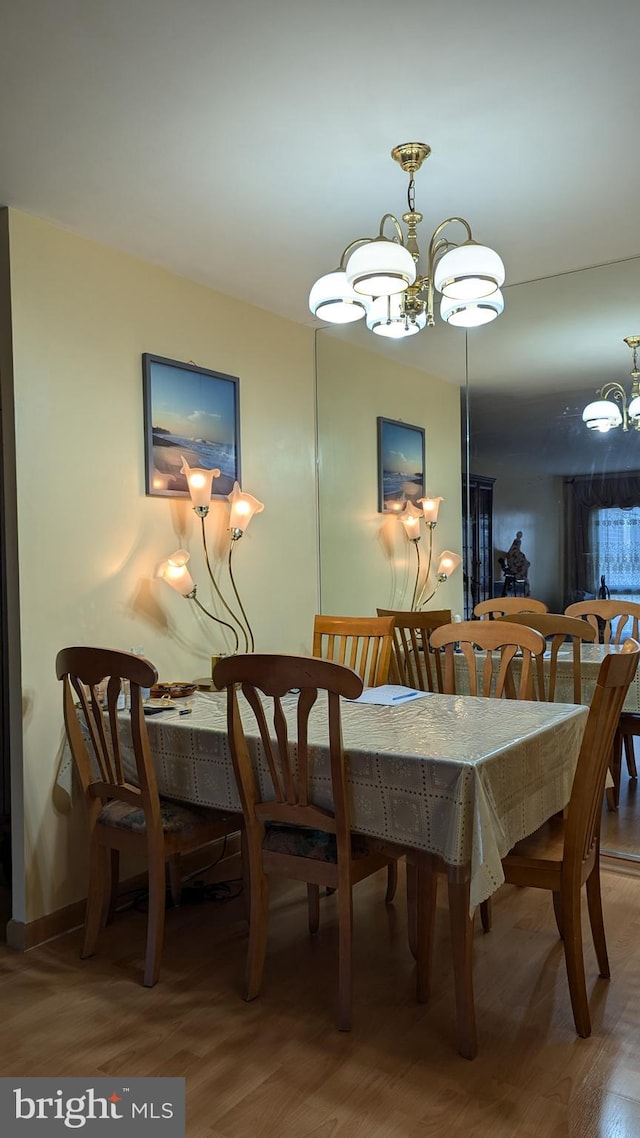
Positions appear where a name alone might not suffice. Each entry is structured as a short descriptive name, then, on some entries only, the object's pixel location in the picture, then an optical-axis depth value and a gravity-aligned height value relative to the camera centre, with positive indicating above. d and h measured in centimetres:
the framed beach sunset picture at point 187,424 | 329 +59
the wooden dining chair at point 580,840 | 205 -75
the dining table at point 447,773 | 197 -59
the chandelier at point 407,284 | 221 +80
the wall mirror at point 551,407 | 337 +68
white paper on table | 280 -50
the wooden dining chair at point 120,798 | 239 -74
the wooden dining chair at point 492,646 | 281 -32
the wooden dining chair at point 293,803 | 209 -68
